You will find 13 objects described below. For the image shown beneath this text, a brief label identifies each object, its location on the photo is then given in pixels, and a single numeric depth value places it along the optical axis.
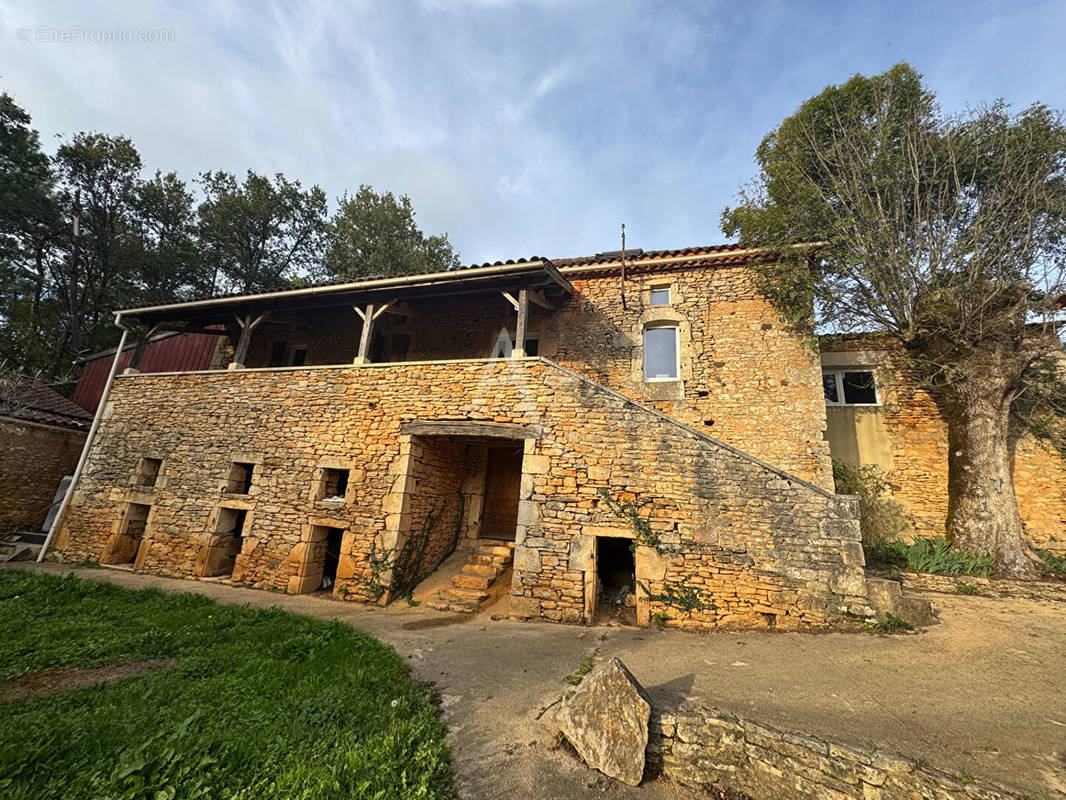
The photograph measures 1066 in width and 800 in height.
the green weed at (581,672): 3.85
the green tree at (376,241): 17.52
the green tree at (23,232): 14.50
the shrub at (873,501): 8.35
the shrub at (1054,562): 6.75
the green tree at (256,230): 17.89
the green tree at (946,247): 7.04
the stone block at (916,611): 4.90
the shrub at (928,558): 6.81
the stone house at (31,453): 10.01
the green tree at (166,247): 17.28
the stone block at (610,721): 2.69
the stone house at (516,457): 5.50
